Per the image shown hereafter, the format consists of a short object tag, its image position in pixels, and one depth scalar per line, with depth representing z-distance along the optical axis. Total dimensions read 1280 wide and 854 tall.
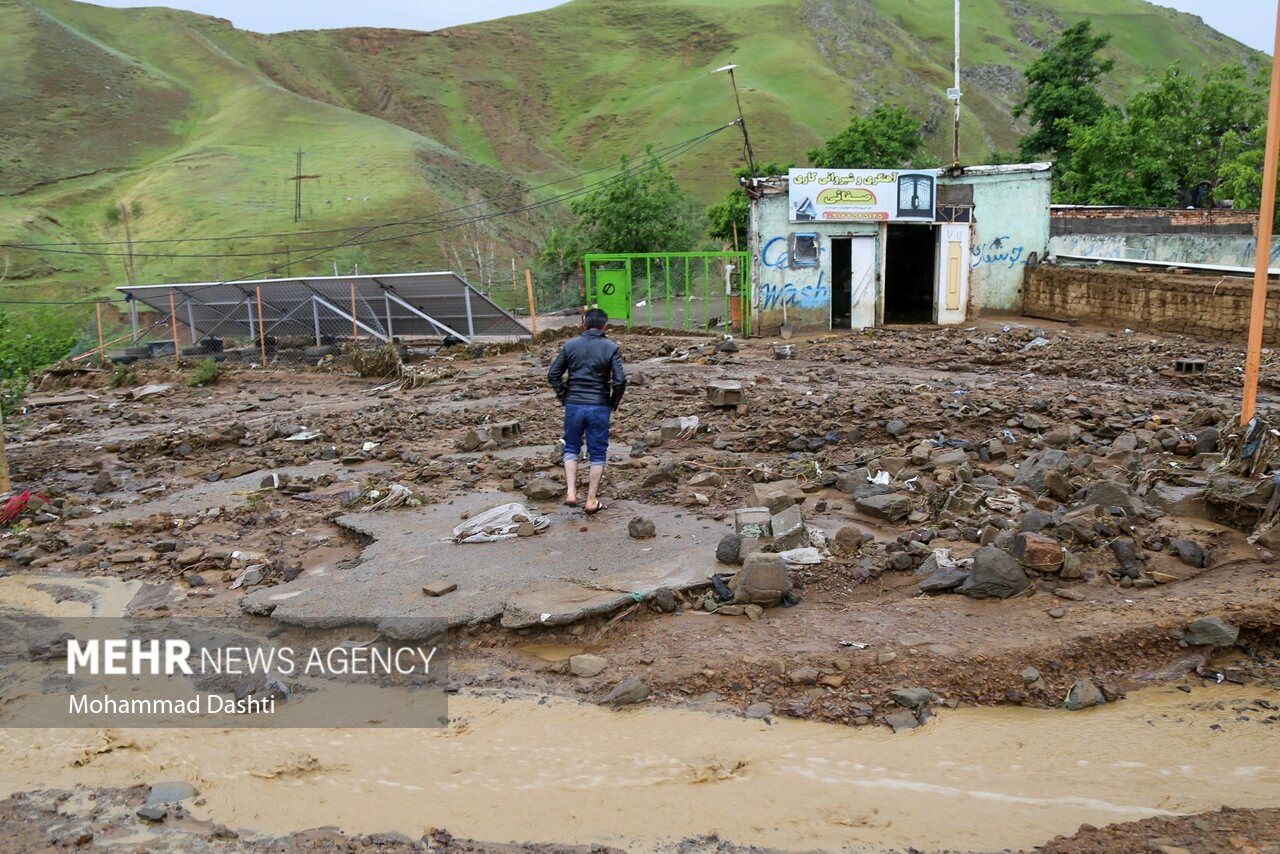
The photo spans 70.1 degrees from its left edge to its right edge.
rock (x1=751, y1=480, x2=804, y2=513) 6.55
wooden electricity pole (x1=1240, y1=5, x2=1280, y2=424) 6.44
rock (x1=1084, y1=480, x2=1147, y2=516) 5.95
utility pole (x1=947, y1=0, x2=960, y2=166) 22.36
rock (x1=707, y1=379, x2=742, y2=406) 10.56
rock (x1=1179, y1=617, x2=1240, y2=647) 4.59
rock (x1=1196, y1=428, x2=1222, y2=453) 7.40
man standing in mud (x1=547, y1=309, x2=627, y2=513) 7.18
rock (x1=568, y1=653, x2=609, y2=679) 4.73
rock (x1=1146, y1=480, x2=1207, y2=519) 5.95
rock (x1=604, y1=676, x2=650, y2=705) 4.45
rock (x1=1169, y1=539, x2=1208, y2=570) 5.39
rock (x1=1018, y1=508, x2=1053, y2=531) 5.77
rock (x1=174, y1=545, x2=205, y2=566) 6.52
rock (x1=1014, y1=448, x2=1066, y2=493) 6.85
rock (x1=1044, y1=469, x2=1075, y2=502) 6.51
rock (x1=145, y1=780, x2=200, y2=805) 3.78
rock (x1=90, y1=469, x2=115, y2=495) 9.34
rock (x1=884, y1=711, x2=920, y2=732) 4.20
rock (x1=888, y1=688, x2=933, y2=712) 4.32
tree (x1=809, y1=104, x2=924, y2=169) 32.69
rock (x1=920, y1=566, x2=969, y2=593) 5.30
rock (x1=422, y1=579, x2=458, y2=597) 5.56
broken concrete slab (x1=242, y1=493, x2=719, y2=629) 5.31
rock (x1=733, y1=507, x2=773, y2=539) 6.05
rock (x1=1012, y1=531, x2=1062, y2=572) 5.28
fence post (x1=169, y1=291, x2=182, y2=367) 20.97
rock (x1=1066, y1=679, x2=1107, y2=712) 4.33
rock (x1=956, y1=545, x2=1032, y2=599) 5.15
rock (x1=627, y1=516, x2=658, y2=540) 6.45
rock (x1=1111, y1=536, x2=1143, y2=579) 5.30
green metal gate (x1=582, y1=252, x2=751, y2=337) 20.25
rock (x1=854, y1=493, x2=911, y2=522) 6.49
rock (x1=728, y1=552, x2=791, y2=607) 5.26
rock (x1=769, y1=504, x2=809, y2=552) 5.91
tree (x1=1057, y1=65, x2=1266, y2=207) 29.00
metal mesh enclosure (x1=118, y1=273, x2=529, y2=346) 20.09
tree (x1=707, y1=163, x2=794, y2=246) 29.52
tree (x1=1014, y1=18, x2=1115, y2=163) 35.25
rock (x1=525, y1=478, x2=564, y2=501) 7.61
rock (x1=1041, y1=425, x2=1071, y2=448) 8.34
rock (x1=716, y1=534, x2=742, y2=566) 5.78
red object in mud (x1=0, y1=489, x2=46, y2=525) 7.90
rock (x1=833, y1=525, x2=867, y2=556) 5.92
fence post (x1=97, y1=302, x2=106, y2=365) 21.45
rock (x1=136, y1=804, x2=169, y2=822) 3.62
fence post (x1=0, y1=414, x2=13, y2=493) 8.69
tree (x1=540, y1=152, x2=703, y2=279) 31.06
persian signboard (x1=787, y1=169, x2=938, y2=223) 20.02
